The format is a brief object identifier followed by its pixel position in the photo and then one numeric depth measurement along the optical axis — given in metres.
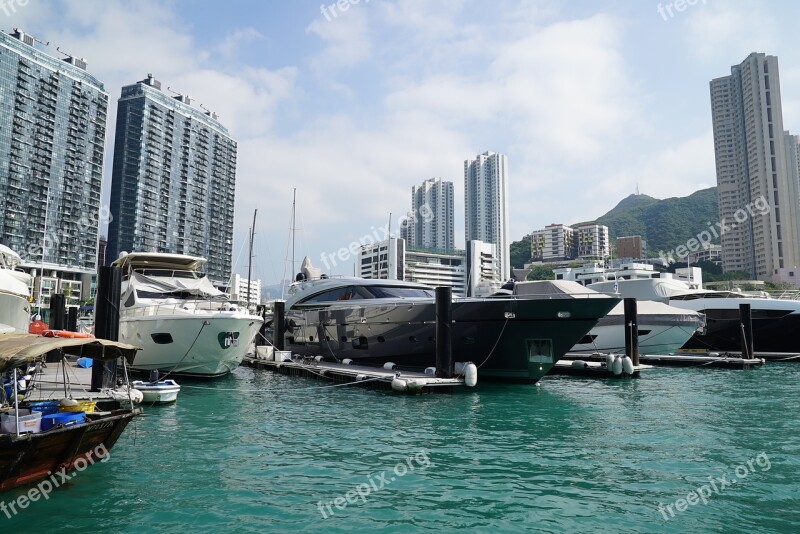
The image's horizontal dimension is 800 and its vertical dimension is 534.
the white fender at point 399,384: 15.09
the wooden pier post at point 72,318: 26.38
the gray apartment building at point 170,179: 102.50
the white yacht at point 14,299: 15.56
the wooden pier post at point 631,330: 21.83
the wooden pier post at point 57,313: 23.58
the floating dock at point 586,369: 21.02
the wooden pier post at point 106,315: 13.34
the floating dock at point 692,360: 24.89
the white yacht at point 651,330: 26.30
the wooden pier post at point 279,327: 24.91
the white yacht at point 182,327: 17.19
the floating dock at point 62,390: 11.73
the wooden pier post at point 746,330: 26.03
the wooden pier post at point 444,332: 15.98
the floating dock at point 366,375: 15.21
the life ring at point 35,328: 15.47
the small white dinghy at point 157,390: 13.34
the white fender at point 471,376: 15.71
